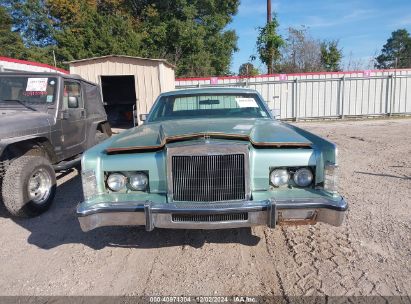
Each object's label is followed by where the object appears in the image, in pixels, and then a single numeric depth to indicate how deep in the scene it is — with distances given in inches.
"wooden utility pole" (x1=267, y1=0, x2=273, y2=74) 785.6
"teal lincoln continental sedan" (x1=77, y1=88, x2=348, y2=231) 109.0
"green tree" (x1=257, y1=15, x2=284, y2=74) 791.7
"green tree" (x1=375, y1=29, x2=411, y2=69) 2356.1
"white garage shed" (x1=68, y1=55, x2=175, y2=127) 523.5
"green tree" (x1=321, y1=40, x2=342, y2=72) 1028.5
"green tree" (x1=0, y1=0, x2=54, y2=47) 1368.1
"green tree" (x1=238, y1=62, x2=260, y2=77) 827.6
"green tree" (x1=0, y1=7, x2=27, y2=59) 1227.9
